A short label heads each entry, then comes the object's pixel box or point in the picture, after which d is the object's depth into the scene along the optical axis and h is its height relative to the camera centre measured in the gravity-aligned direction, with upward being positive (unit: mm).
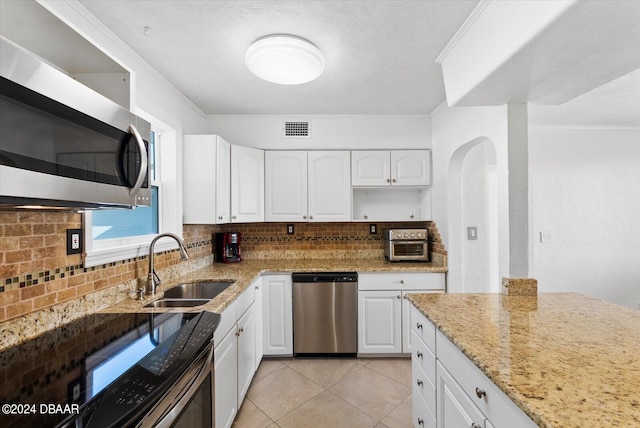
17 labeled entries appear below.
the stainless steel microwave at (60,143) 694 +229
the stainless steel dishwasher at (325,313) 2844 -905
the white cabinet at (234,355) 1651 -891
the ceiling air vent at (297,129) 3215 +972
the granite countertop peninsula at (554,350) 752 -474
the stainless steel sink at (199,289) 2180 -529
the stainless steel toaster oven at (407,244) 3074 -271
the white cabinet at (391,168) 3174 +538
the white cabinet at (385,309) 2850 -872
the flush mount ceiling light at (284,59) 1716 +970
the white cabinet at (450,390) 923 -672
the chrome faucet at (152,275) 1926 -366
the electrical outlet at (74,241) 1438 -100
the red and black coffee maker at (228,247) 3172 -302
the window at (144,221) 1674 -5
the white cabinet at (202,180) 2613 +352
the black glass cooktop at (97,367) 752 -481
